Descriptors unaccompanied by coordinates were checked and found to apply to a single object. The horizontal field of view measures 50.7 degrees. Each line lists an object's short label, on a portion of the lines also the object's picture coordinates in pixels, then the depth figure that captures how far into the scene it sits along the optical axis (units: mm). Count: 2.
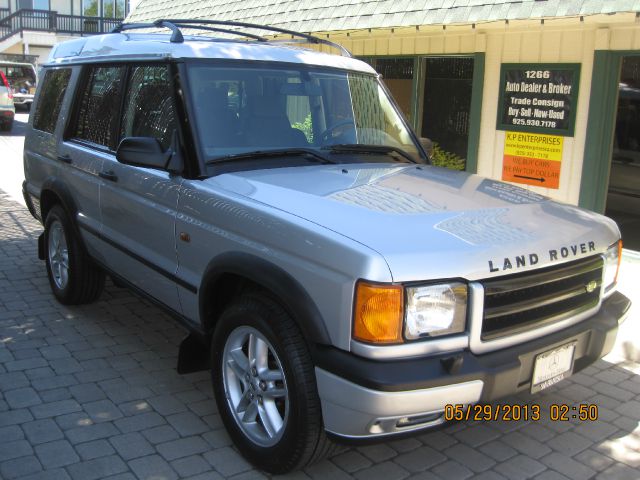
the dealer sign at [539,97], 7418
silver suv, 2717
